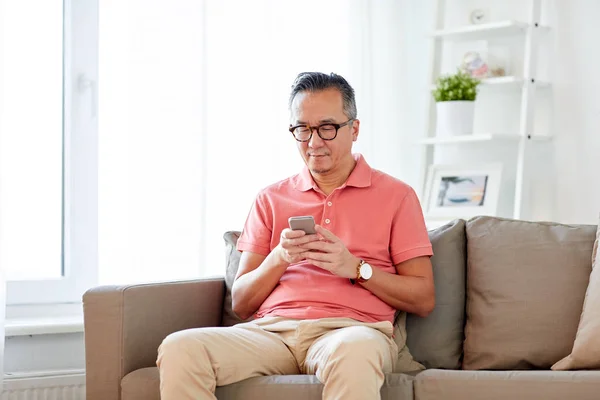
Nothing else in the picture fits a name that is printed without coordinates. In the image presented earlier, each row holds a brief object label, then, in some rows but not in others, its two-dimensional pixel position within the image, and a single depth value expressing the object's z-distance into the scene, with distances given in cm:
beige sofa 212
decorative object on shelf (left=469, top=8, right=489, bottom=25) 369
